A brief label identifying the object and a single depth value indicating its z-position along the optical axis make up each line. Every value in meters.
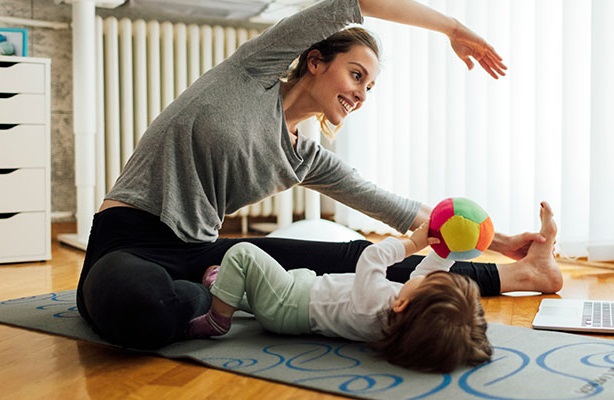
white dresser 2.64
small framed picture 2.71
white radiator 3.15
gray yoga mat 1.15
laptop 1.55
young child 1.21
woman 1.42
